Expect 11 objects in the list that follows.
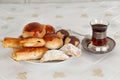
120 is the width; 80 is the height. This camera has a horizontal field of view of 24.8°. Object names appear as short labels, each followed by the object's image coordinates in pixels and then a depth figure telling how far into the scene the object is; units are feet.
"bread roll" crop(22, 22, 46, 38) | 3.05
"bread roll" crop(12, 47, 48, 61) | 2.91
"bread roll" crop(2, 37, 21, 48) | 3.09
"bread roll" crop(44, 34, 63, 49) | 2.99
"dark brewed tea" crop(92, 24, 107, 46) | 3.13
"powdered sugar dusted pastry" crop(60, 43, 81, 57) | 2.94
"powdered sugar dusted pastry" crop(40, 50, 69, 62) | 2.86
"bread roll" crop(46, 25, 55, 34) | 3.20
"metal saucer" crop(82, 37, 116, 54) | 3.14
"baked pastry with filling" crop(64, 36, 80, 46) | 3.10
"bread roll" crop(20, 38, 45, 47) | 2.95
